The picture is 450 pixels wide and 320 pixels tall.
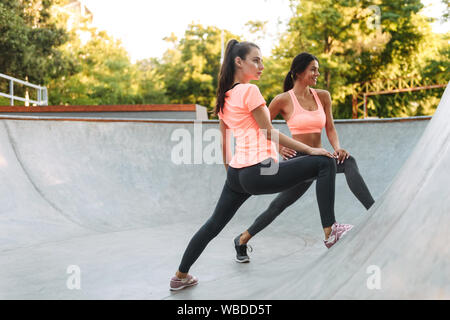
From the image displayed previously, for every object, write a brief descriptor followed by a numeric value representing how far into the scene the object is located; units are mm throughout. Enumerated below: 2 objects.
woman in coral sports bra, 3844
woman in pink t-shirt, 2791
